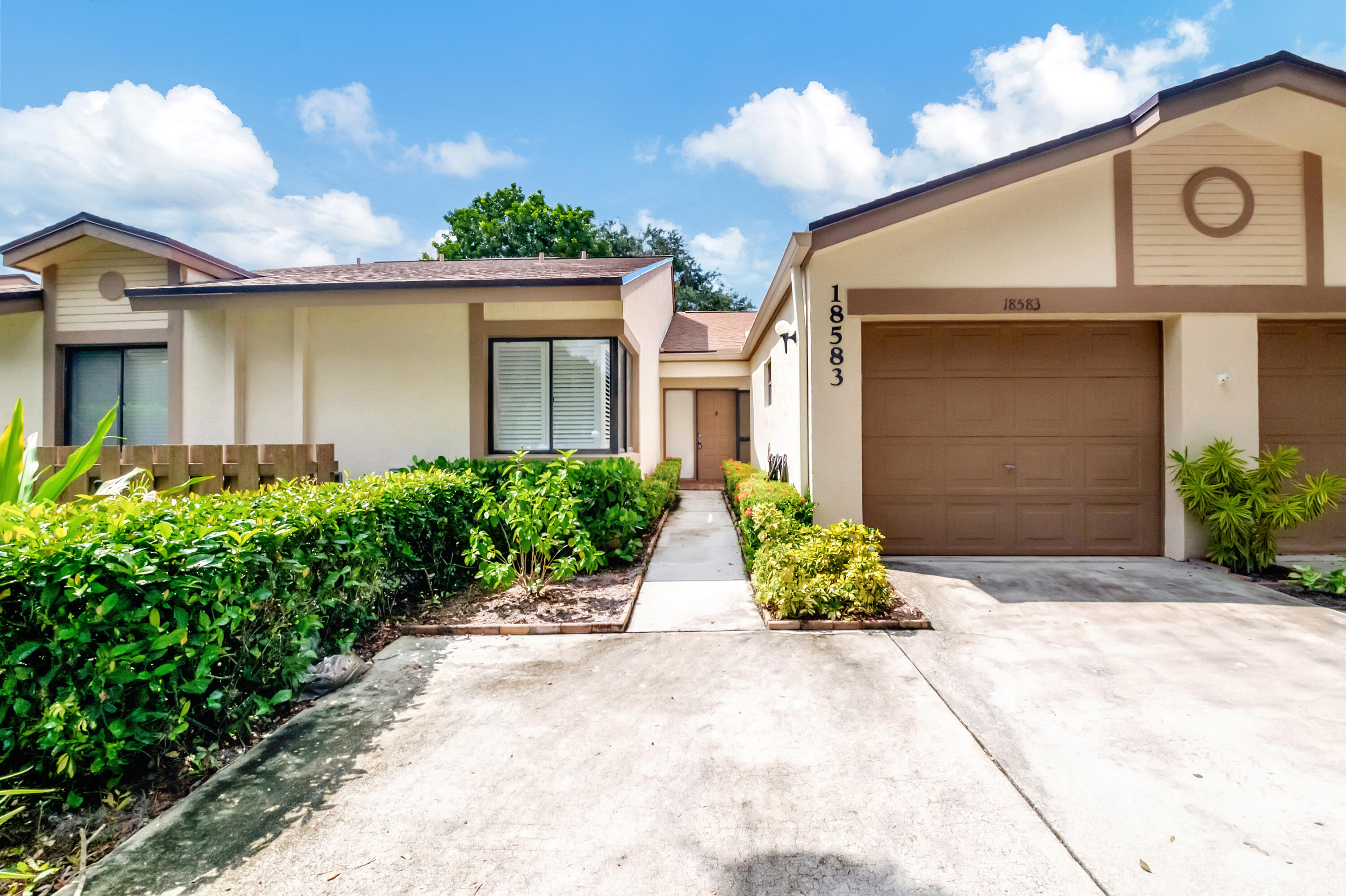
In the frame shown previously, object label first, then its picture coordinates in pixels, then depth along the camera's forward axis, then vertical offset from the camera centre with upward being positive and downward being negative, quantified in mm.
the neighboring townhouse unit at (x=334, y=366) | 7598 +1224
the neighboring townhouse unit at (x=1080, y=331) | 6234 +1350
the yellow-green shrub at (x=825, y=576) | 4539 -997
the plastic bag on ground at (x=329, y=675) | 3439 -1324
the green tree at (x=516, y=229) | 29219 +11527
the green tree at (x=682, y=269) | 33625 +11012
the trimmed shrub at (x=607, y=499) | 6371 -505
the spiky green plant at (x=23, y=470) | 3379 -73
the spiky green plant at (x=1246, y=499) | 5809 -496
